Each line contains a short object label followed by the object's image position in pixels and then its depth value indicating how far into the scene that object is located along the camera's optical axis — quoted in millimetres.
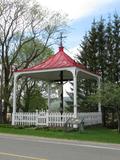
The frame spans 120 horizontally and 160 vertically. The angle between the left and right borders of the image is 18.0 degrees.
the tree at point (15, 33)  37812
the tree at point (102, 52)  36312
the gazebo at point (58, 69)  26016
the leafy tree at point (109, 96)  23594
